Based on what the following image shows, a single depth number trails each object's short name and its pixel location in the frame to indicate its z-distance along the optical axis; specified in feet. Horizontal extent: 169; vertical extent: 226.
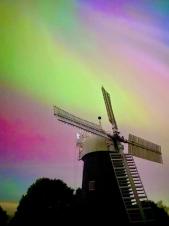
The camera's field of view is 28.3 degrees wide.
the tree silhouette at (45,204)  47.50
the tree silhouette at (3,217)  70.00
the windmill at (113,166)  47.83
